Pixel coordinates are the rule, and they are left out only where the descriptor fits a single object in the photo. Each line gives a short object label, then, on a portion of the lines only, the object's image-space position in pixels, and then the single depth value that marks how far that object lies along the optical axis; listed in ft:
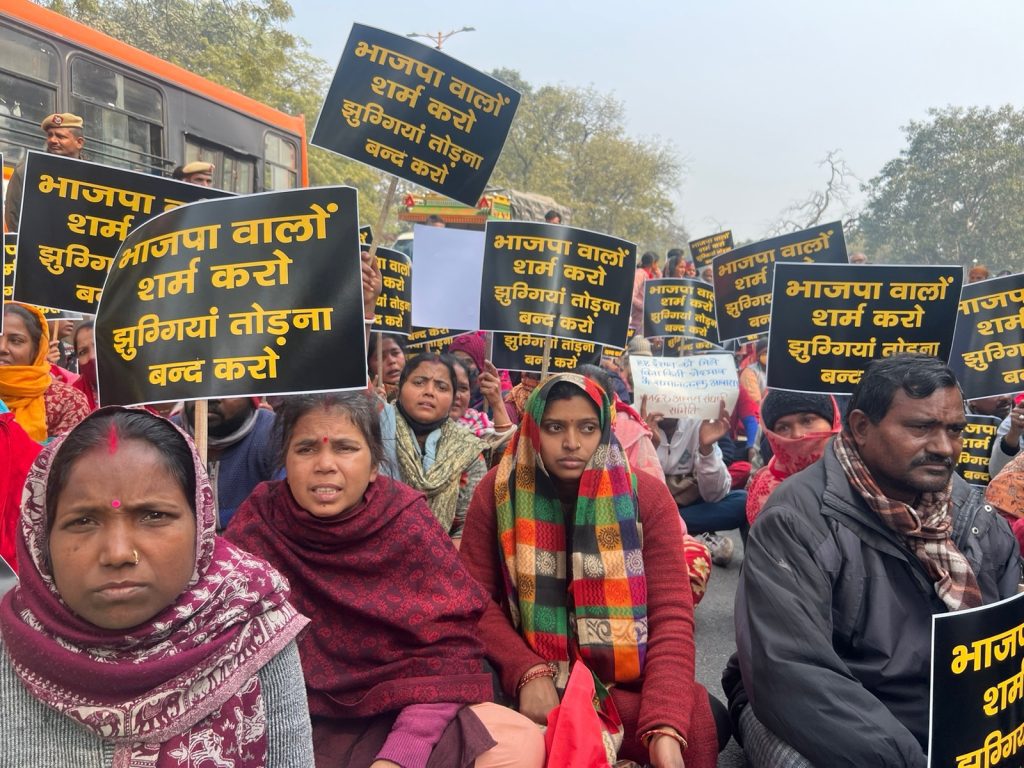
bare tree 62.74
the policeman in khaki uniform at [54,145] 18.49
